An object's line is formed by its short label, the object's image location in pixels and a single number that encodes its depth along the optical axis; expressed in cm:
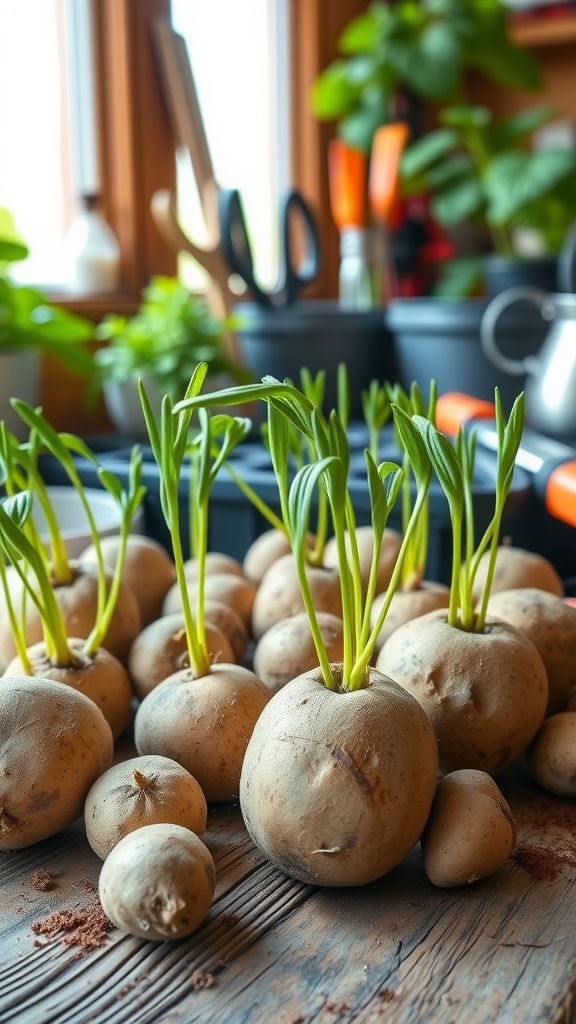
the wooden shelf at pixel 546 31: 188
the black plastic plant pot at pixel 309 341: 138
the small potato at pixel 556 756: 53
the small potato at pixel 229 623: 65
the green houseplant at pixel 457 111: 179
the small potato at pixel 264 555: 78
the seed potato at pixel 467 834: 44
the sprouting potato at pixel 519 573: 70
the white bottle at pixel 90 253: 151
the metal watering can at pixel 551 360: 114
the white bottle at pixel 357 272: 163
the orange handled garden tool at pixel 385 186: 164
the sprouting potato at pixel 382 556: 71
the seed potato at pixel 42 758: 47
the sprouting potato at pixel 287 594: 65
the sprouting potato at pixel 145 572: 73
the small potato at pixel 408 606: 63
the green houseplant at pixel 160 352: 123
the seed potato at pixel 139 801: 45
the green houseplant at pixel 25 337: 116
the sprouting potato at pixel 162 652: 60
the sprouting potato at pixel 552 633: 60
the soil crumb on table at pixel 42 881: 45
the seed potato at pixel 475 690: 51
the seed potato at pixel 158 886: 40
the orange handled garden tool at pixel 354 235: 163
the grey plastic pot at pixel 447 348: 139
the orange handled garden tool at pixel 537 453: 83
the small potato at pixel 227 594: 70
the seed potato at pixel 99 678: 55
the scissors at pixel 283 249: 135
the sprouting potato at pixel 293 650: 58
